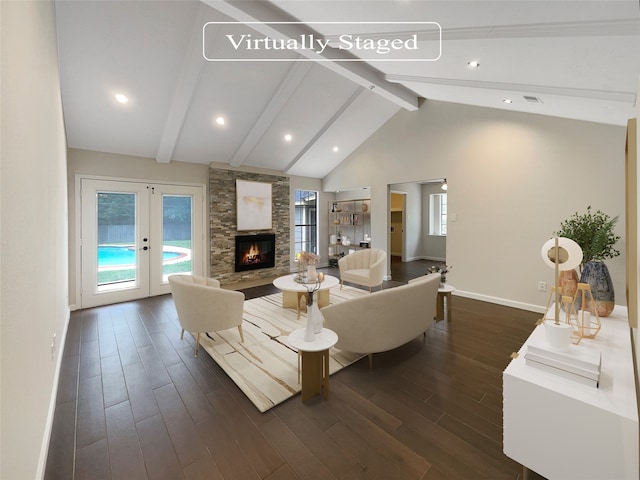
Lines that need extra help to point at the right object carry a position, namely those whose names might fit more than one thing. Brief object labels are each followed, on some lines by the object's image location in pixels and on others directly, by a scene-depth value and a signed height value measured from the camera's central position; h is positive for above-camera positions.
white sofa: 2.46 -0.79
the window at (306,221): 7.71 +0.41
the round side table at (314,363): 2.13 -1.04
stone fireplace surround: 5.73 +0.21
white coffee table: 3.99 -0.95
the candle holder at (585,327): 1.70 -0.61
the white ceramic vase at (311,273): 4.00 -0.57
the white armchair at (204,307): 2.79 -0.76
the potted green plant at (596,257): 2.10 -0.23
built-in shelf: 7.64 +0.24
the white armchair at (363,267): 4.86 -0.63
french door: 4.55 -0.03
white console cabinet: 1.13 -0.85
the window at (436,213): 9.17 +0.74
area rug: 2.29 -1.27
